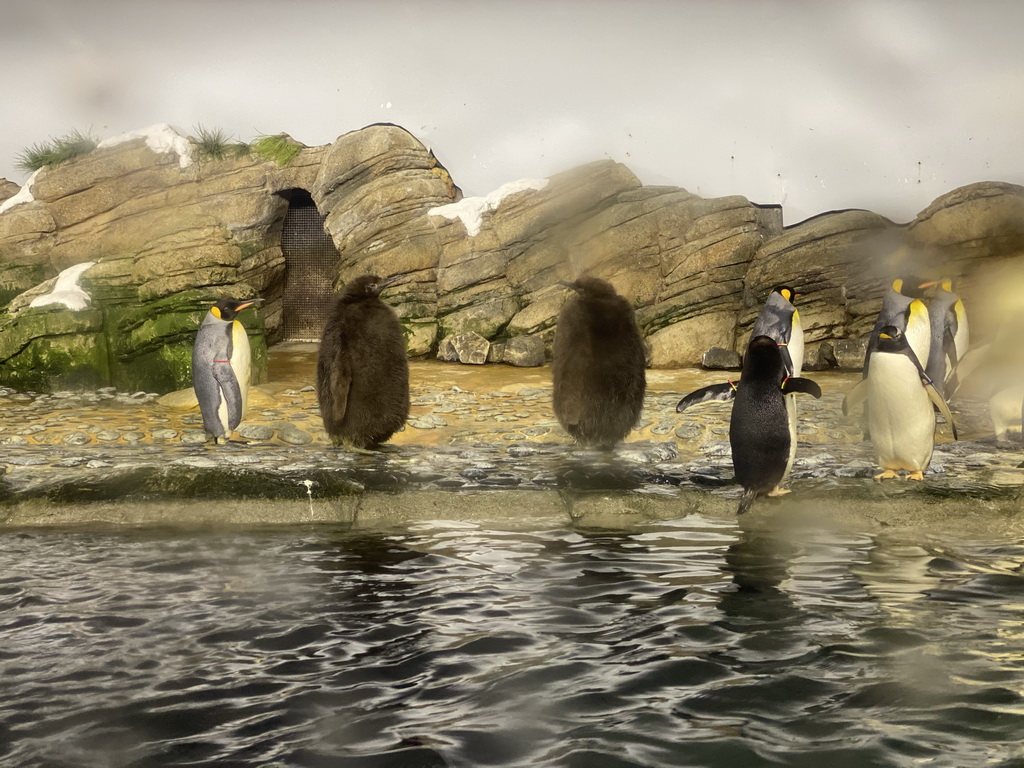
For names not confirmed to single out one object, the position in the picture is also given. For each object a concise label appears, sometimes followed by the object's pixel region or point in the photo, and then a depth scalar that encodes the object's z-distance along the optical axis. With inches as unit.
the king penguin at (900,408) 183.6
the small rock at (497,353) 401.7
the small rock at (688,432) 250.7
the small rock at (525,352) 390.6
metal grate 483.5
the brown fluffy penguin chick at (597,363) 211.0
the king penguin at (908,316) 242.1
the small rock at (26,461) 209.2
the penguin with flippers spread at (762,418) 165.5
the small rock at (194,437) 246.2
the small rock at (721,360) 376.2
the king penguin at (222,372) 244.2
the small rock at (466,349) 403.9
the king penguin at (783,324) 211.9
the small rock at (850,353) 375.6
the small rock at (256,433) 252.4
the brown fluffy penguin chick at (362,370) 219.0
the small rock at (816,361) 383.6
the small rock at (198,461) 200.4
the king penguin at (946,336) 284.5
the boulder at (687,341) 401.4
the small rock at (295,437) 246.8
